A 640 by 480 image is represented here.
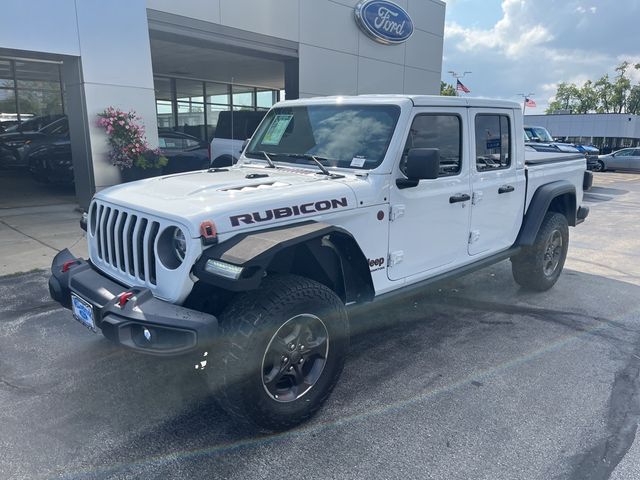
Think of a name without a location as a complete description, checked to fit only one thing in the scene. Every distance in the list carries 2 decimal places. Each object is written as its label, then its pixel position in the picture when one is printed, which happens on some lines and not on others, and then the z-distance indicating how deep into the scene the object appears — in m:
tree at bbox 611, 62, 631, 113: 63.34
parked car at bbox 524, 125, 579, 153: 16.39
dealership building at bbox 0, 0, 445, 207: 8.66
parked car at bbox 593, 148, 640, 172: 25.23
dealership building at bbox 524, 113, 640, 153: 42.66
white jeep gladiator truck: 2.68
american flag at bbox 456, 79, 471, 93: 28.45
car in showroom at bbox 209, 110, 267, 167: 10.09
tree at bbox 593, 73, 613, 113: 65.12
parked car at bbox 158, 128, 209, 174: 11.55
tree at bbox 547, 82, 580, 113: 72.07
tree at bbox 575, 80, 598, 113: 67.76
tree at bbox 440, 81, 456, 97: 53.36
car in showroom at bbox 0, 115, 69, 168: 12.95
